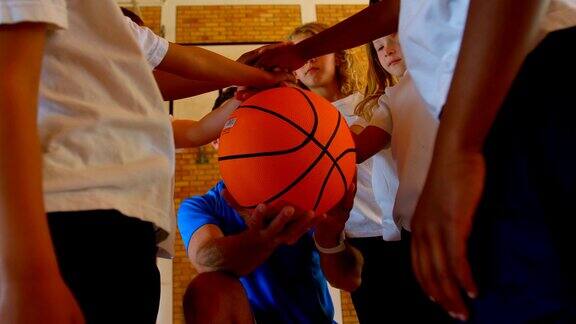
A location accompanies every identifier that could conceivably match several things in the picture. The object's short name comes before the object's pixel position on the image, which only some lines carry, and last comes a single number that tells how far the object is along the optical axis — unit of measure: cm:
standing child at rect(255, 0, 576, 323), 63
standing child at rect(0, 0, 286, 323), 61
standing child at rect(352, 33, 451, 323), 146
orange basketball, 121
